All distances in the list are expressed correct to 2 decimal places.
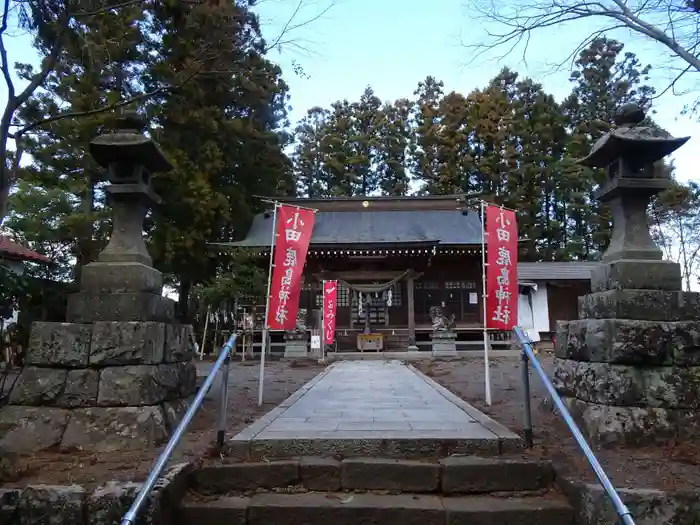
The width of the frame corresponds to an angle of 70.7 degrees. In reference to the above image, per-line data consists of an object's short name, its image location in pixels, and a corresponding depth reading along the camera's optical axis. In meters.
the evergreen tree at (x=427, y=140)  31.88
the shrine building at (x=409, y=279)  17.91
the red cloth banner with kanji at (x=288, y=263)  6.71
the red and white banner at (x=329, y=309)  14.77
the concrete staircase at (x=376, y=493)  2.96
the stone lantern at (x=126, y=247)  4.14
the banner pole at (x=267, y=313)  6.19
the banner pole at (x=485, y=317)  5.88
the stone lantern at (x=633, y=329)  3.78
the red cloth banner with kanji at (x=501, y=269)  6.18
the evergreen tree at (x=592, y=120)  27.67
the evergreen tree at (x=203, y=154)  14.43
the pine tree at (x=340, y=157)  33.41
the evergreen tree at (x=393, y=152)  33.09
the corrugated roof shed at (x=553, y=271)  20.23
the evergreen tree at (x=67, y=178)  12.95
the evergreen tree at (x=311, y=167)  34.31
